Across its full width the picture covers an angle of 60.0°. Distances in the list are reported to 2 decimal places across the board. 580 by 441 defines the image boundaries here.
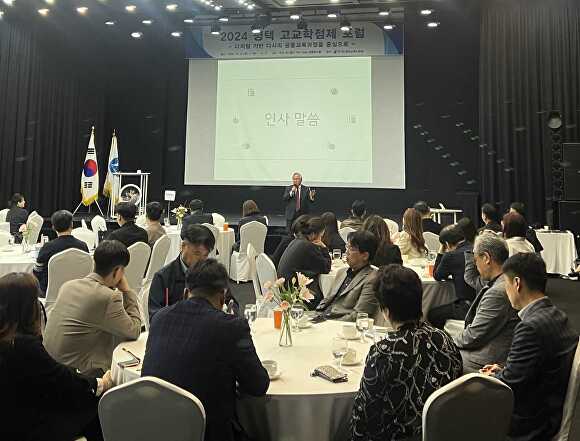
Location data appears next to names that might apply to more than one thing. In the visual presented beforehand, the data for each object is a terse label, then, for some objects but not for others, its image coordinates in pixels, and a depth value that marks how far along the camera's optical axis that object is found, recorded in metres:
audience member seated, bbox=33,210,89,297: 4.13
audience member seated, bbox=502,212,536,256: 4.86
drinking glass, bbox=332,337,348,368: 2.25
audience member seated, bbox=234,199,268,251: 7.28
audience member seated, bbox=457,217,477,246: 4.37
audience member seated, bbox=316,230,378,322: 3.17
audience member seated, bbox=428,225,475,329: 3.98
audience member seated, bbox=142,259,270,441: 1.76
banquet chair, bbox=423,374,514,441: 1.58
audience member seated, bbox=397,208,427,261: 4.96
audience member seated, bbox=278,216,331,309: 3.85
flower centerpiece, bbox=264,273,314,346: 2.52
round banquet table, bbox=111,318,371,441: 1.96
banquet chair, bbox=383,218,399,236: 6.96
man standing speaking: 8.57
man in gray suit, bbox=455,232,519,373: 2.55
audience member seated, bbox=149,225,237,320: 3.13
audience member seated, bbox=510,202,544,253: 6.70
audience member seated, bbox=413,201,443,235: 6.10
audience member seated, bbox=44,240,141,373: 2.40
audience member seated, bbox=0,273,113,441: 1.77
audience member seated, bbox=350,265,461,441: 1.71
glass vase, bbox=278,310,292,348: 2.52
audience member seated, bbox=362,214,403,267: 4.06
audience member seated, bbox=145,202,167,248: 5.62
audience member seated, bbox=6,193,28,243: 6.91
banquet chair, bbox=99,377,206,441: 1.57
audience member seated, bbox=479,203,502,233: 5.71
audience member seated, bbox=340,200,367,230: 6.09
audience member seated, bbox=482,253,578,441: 1.97
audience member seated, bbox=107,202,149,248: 4.78
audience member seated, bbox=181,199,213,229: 6.99
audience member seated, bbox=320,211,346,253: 5.57
